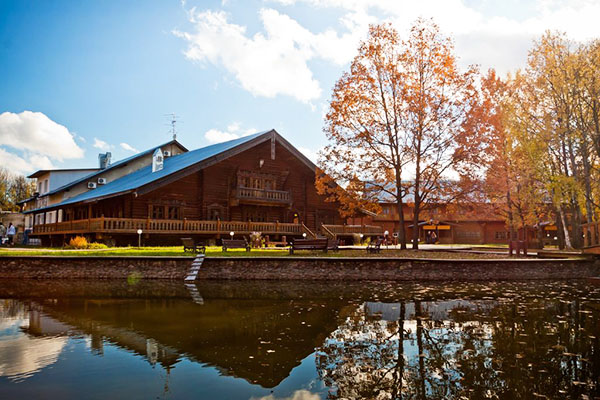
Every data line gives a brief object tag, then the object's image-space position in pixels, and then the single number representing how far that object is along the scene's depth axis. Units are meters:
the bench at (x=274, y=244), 29.04
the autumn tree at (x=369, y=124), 23.20
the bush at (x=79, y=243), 23.59
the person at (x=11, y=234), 36.25
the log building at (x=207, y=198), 27.69
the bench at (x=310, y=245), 20.70
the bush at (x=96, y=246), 23.78
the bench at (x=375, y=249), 22.42
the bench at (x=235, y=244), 22.02
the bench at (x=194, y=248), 20.14
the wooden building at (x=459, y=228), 50.19
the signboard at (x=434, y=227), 47.26
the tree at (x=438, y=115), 22.39
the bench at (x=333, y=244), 22.05
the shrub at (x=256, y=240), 26.93
